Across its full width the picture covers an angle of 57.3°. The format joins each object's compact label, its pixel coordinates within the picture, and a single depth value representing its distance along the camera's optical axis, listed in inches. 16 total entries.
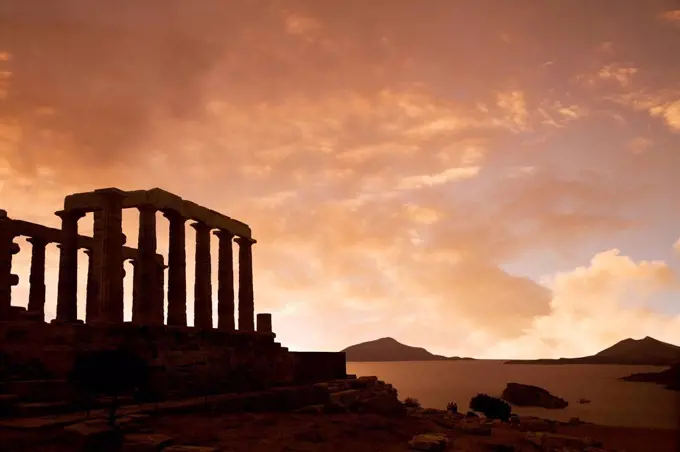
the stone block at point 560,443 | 1023.5
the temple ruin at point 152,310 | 896.9
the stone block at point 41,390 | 770.2
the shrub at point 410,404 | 1742.6
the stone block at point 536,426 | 1419.3
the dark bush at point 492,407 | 2044.3
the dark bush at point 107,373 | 751.1
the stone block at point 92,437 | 629.3
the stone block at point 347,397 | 1169.4
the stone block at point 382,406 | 1170.0
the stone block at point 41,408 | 729.0
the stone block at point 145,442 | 639.1
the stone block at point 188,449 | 636.1
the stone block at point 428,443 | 810.2
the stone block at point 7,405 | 715.1
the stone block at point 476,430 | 1047.0
